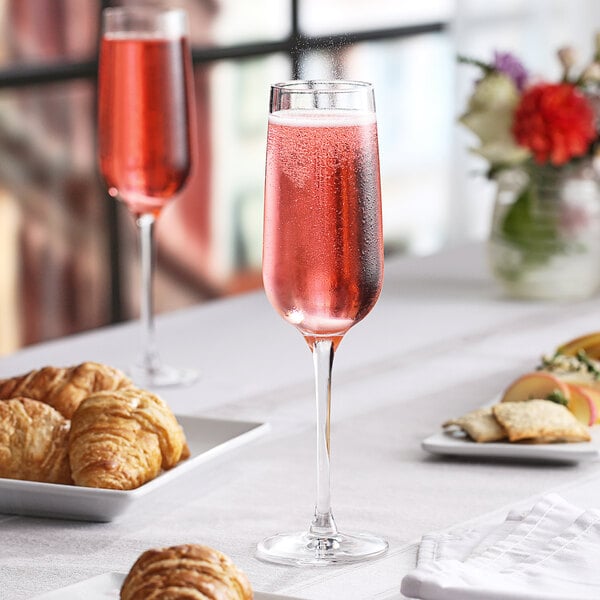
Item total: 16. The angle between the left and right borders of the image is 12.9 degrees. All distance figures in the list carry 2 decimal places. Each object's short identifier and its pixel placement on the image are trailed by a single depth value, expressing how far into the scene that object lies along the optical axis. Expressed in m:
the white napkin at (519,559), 1.14
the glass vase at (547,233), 1.88
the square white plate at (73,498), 1.27
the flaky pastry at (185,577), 1.08
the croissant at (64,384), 1.35
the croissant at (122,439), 1.27
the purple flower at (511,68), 1.89
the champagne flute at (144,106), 1.60
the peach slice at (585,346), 1.56
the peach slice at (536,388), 1.43
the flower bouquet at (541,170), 1.84
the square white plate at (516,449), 1.37
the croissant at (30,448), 1.29
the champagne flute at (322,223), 1.21
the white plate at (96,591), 1.12
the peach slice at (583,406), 1.43
